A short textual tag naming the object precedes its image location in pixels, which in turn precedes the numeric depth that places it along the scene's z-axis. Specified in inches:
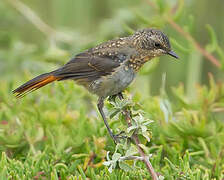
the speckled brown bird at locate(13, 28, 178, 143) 271.7
